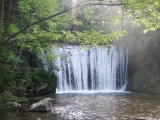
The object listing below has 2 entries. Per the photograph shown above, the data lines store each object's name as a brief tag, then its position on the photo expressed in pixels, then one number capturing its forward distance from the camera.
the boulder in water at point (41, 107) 11.72
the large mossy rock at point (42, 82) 18.27
